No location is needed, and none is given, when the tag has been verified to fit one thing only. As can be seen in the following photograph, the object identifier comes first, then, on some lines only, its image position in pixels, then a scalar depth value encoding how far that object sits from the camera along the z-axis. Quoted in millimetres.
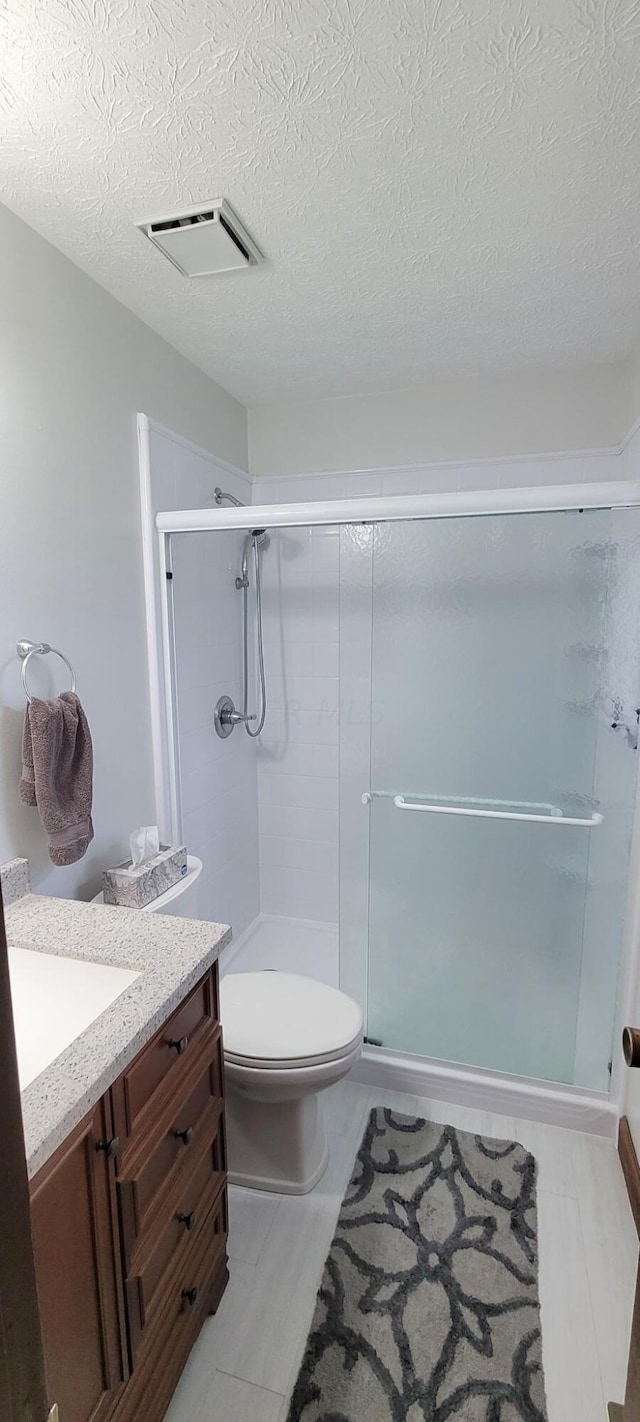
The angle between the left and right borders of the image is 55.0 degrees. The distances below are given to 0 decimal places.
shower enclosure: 1862
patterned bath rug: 1179
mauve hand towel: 1318
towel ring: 1363
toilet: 1490
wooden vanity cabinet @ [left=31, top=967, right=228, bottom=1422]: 818
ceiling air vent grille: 1319
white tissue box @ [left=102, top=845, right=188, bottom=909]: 1554
